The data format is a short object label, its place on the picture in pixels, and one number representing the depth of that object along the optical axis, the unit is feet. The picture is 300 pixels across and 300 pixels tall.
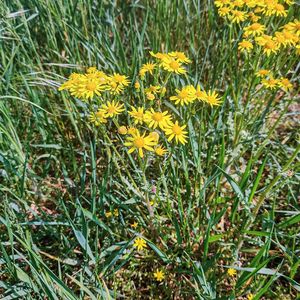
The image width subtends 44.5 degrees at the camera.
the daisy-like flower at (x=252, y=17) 1.41
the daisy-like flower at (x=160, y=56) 1.15
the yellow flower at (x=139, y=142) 1.03
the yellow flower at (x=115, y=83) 1.14
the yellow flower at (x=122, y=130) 1.07
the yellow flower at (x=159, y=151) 1.09
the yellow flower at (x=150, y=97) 1.12
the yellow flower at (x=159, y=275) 1.28
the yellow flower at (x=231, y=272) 1.23
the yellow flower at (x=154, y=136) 1.03
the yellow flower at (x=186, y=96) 1.13
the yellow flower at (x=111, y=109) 1.07
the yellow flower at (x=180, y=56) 1.20
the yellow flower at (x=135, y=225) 1.32
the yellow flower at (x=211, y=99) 1.20
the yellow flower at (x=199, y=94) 1.12
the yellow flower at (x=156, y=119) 1.06
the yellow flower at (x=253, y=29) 1.39
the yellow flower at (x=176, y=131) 1.09
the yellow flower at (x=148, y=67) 1.20
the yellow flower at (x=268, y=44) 1.32
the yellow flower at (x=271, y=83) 1.37
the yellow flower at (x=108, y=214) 1.34
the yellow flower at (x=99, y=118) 1.06
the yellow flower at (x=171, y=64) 1.15
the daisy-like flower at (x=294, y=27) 1.37
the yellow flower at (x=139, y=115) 1.06
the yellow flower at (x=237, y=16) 1.41
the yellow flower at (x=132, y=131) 1.05
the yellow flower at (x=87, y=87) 1.07
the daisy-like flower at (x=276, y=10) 1.40
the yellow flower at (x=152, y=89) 1.15
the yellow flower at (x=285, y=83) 1.41
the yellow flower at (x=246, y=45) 1.38
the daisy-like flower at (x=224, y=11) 1.41
